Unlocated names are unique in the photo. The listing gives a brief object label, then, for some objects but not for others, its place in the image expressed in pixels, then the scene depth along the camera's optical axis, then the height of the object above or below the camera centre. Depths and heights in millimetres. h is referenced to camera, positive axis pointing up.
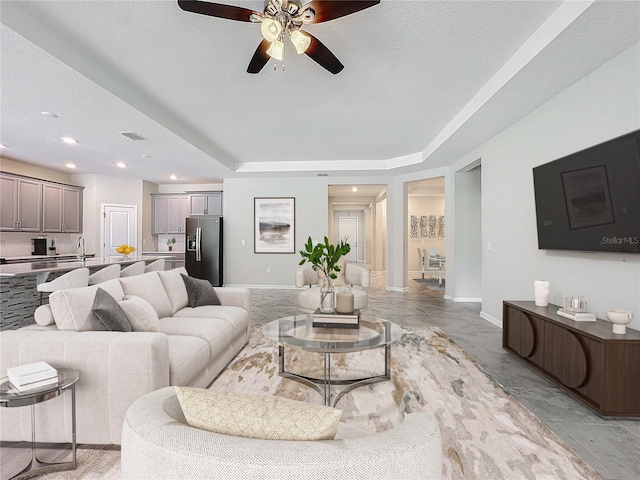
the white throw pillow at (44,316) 2047 -442
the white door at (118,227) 7676 +383
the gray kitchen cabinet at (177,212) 8477 +784
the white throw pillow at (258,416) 800 -427
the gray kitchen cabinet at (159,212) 8537 +780
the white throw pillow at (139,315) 2236 -485
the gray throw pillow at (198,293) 3469 -520
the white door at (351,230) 14047 +522
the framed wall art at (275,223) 7816 +457
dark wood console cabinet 2152 -842
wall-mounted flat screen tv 2340 +347
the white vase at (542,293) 3178 -487
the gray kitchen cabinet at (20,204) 5711 +710
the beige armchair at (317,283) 4391 -640
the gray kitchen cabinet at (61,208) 6531 +718
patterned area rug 1700 -1131
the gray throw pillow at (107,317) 2020 -449
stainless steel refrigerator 7711 -94
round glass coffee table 2281 -695
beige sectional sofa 1787 -656
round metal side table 1490 -702
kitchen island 3436 -492
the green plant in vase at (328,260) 2783 -150
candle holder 2707 -512
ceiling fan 2047 +1461
